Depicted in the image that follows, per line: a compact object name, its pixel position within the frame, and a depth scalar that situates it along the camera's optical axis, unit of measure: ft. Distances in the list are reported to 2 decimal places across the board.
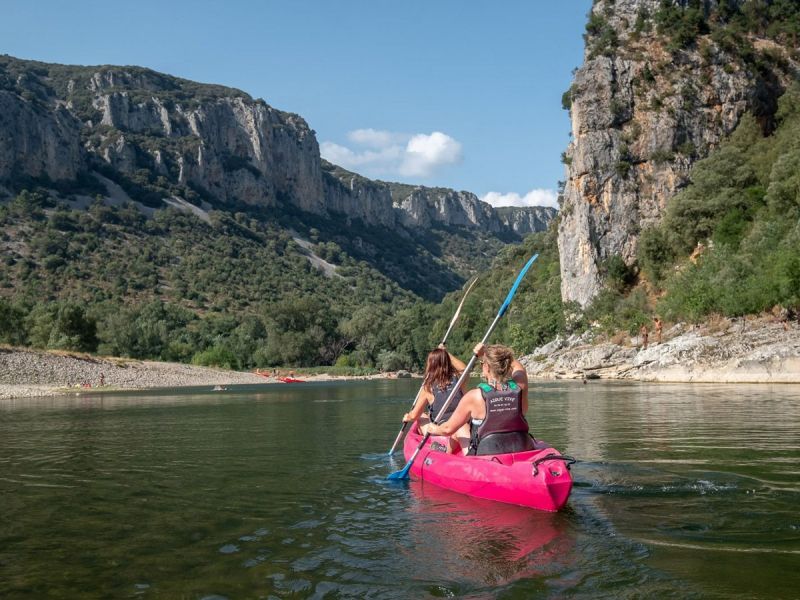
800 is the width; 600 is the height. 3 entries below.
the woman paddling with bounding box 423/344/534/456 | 25.19
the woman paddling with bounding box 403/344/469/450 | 32.53
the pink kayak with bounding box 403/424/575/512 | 23.27
